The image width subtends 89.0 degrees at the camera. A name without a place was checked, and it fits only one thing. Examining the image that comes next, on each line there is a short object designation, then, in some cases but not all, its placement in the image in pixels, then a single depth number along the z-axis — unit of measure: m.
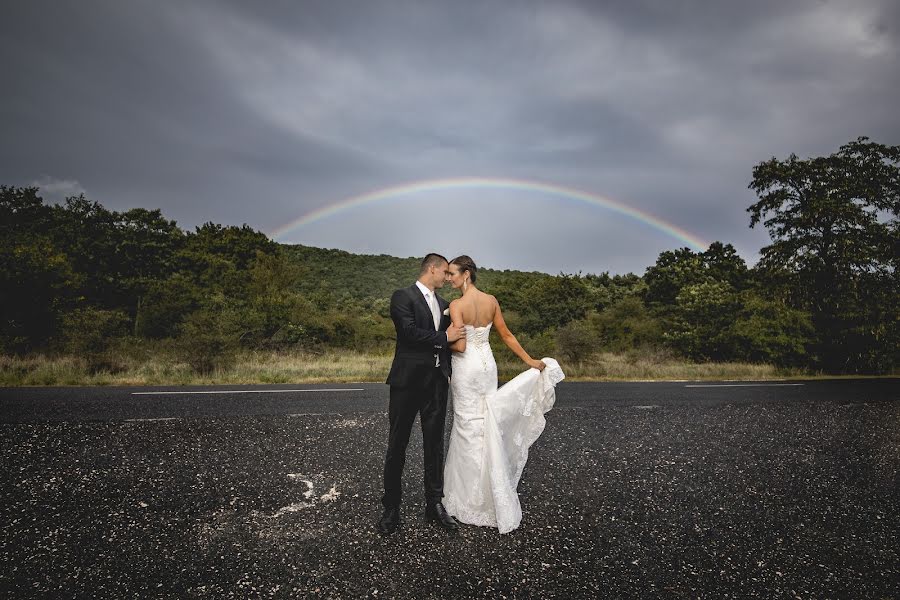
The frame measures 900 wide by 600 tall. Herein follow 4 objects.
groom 3.86
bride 4.06
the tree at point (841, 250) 19.23
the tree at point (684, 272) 34.41
